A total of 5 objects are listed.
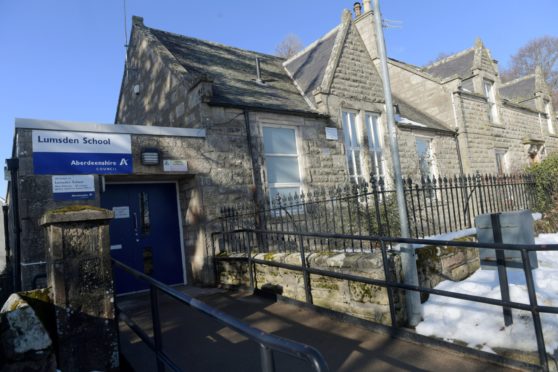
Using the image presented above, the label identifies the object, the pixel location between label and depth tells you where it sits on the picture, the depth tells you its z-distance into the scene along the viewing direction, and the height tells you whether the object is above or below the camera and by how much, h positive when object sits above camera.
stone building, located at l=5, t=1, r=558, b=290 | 7.11 +1.73
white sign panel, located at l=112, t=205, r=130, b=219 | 7.98 +0.27
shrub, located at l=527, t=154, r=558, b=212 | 9.76 -0.23
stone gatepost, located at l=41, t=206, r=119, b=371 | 3.18 -0.49
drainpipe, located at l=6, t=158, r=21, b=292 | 6.38 +0.26
